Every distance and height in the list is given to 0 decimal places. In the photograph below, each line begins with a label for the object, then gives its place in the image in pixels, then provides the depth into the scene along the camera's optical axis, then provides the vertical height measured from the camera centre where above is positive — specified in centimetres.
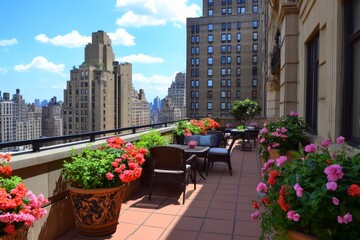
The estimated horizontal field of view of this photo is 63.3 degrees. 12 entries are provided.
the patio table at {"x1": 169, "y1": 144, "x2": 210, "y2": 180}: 712 -89
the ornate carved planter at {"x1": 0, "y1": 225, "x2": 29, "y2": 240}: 243 -104
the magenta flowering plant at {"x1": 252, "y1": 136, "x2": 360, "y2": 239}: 184 -57
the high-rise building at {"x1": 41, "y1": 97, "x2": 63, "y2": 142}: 14638 -359
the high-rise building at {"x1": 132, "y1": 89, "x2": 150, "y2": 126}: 13962 +269
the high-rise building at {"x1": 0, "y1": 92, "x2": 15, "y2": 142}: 12626 -271
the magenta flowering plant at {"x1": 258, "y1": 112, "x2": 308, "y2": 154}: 513 -38
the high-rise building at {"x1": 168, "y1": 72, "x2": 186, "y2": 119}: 19108 +1069
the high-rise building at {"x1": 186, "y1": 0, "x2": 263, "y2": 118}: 7250 +1328
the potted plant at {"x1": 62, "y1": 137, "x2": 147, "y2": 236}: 380 -97
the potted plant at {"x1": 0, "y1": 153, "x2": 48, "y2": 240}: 241 -81
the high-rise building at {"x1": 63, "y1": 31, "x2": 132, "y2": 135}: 9869 +779
